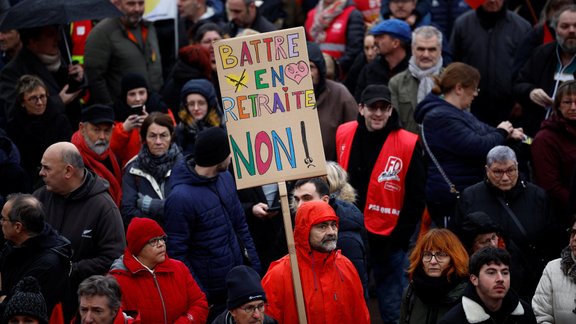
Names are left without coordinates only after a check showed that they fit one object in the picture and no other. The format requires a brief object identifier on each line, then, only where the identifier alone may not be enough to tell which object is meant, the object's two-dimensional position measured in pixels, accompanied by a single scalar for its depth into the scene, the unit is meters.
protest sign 17.56
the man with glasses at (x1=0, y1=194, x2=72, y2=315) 16.94
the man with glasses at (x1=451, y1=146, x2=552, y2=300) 19.75
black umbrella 23.11
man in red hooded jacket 17.11
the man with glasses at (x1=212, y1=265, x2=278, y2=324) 15.91
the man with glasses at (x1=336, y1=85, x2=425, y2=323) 21.23
